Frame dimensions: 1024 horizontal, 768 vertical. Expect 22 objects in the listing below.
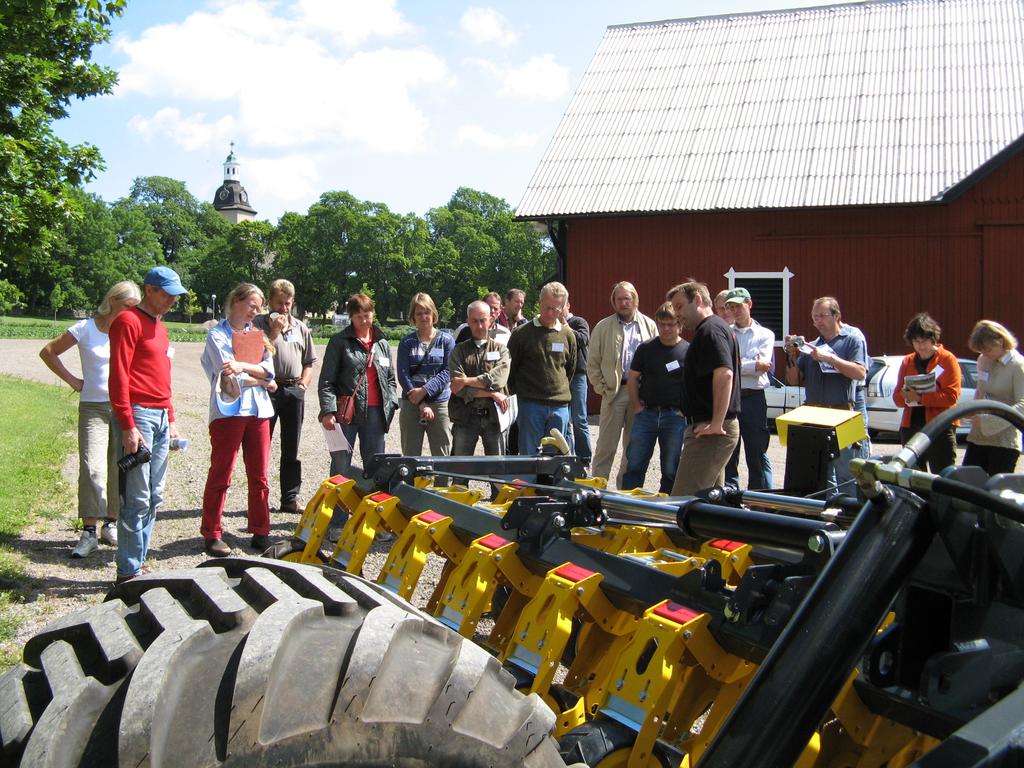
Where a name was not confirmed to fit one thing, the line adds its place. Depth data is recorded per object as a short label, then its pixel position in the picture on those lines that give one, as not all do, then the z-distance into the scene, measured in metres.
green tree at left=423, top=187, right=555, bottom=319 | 99.06
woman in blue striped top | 7.80
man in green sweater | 7.74
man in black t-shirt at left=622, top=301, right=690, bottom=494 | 7.31
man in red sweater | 5.40
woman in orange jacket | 7.26
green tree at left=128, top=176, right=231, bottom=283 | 112.69
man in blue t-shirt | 7.41
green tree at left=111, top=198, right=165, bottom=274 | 96.81
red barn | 16.89
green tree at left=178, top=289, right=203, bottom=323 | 88.48
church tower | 148.50
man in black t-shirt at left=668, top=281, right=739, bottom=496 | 5.91
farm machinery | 1.55
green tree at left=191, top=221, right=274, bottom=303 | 101.00
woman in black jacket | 7.54
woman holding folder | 6.45
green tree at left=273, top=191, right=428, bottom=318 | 96.38
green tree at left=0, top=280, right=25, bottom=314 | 27.18
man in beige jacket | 8.32
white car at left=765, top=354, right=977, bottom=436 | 13.36
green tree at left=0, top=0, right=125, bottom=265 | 11.88
